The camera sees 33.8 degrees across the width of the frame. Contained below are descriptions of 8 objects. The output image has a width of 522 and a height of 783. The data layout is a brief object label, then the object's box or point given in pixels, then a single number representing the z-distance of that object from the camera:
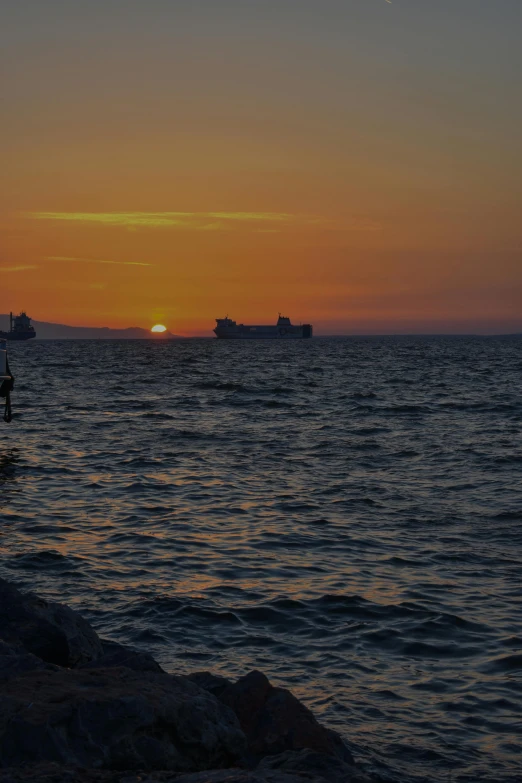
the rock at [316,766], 5.79
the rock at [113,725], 5.36
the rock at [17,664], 6.84
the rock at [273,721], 6.56
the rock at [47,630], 8.15
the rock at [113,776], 4.93
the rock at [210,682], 7.56
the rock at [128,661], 7.25
